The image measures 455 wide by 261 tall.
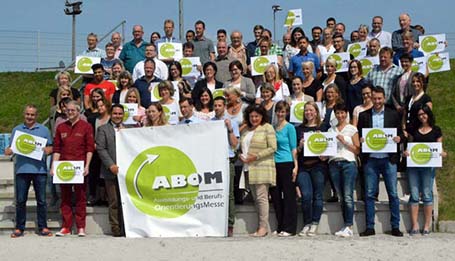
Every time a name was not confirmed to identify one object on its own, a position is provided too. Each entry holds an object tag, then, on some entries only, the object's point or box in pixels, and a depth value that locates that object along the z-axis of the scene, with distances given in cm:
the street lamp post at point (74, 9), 3200
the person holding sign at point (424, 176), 976
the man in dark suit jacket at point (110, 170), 1016
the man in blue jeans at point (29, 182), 1020
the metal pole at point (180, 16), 2229
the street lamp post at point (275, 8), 2875
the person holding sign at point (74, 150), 1011
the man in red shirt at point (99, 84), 1207
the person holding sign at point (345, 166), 976
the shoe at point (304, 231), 993
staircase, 1011
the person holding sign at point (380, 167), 976
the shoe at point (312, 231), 991
